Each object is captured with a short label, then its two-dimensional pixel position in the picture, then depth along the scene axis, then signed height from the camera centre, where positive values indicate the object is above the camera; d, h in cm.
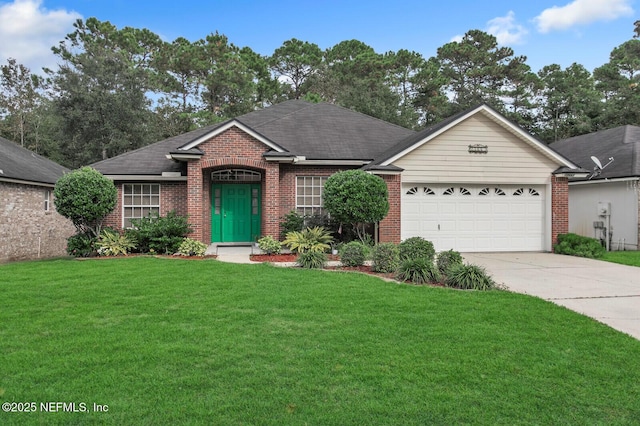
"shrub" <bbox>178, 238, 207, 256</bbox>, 1225 -106
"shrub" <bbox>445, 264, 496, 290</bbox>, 789 -126
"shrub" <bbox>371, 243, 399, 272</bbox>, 959 -107
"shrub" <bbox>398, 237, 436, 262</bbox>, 1004 -90
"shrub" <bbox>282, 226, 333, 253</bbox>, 1215 -85
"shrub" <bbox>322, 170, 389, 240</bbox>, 1210 +42
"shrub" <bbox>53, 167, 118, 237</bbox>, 1198 +46
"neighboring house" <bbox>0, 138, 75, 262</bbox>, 1547 -2
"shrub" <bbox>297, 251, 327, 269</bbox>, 1023 -117
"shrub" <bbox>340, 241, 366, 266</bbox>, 1023 -106
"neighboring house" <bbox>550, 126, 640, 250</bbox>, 1577 +80
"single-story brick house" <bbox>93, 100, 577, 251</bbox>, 1366 +97
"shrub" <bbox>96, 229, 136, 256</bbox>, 1237 -96
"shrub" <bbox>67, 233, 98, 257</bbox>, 1248 -105
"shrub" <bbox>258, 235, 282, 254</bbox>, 1270 -103
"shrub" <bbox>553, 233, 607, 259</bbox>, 1307 -110
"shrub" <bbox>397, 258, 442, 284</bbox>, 843 -121
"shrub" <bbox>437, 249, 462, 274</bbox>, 888 -104
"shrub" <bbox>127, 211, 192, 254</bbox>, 1259 -67
